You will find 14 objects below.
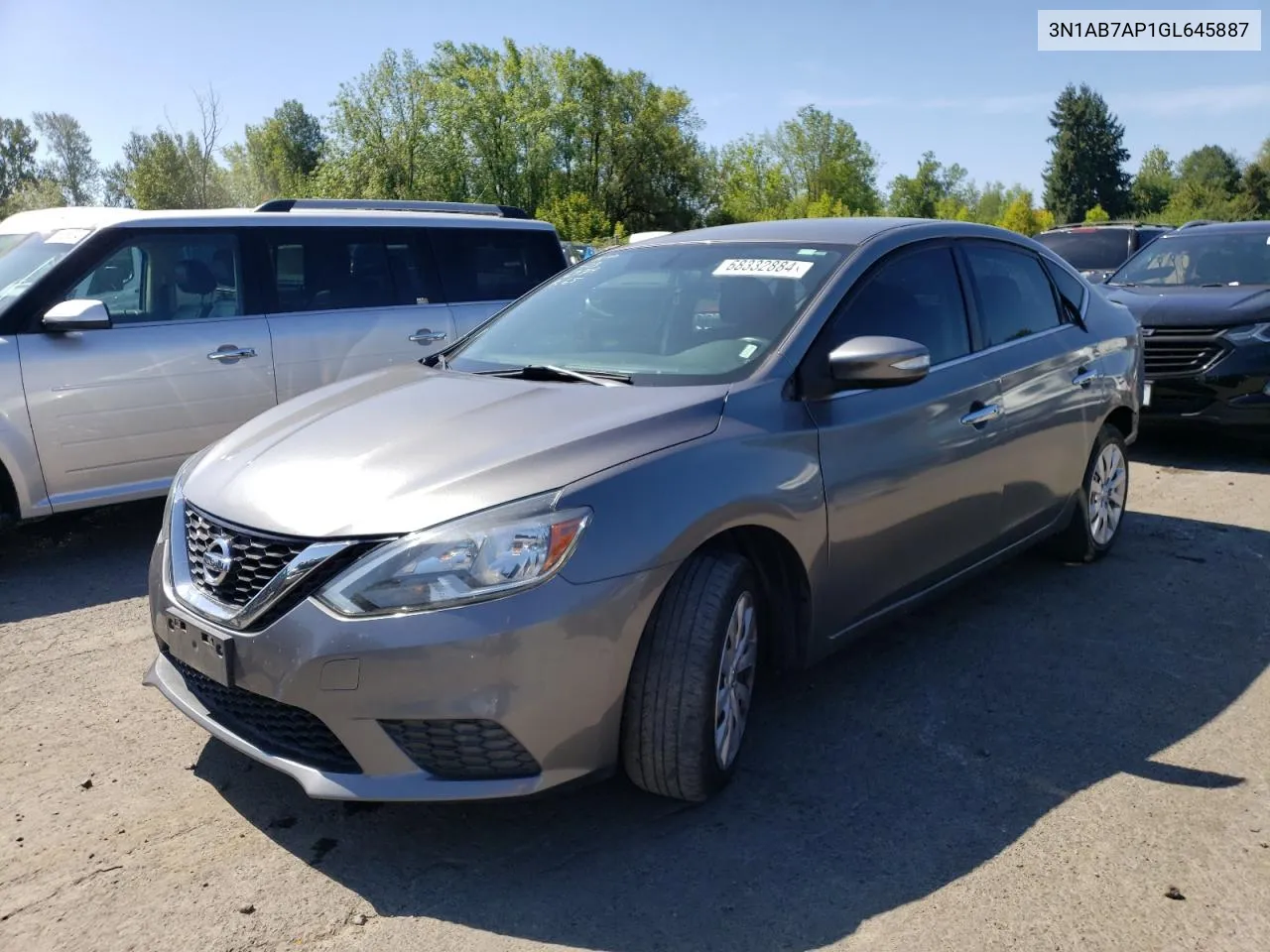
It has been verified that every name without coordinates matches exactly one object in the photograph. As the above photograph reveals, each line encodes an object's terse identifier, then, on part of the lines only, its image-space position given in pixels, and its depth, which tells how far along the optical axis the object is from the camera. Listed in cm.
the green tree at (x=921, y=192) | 7588
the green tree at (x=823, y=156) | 7338
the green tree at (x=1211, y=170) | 6956
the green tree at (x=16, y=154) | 9225
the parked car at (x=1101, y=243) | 1393
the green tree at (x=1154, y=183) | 8381
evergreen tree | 8419
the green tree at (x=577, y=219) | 5350
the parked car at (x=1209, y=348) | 795
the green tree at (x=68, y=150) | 9062
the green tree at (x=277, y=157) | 6831
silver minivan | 562
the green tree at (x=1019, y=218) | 5397
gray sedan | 271
